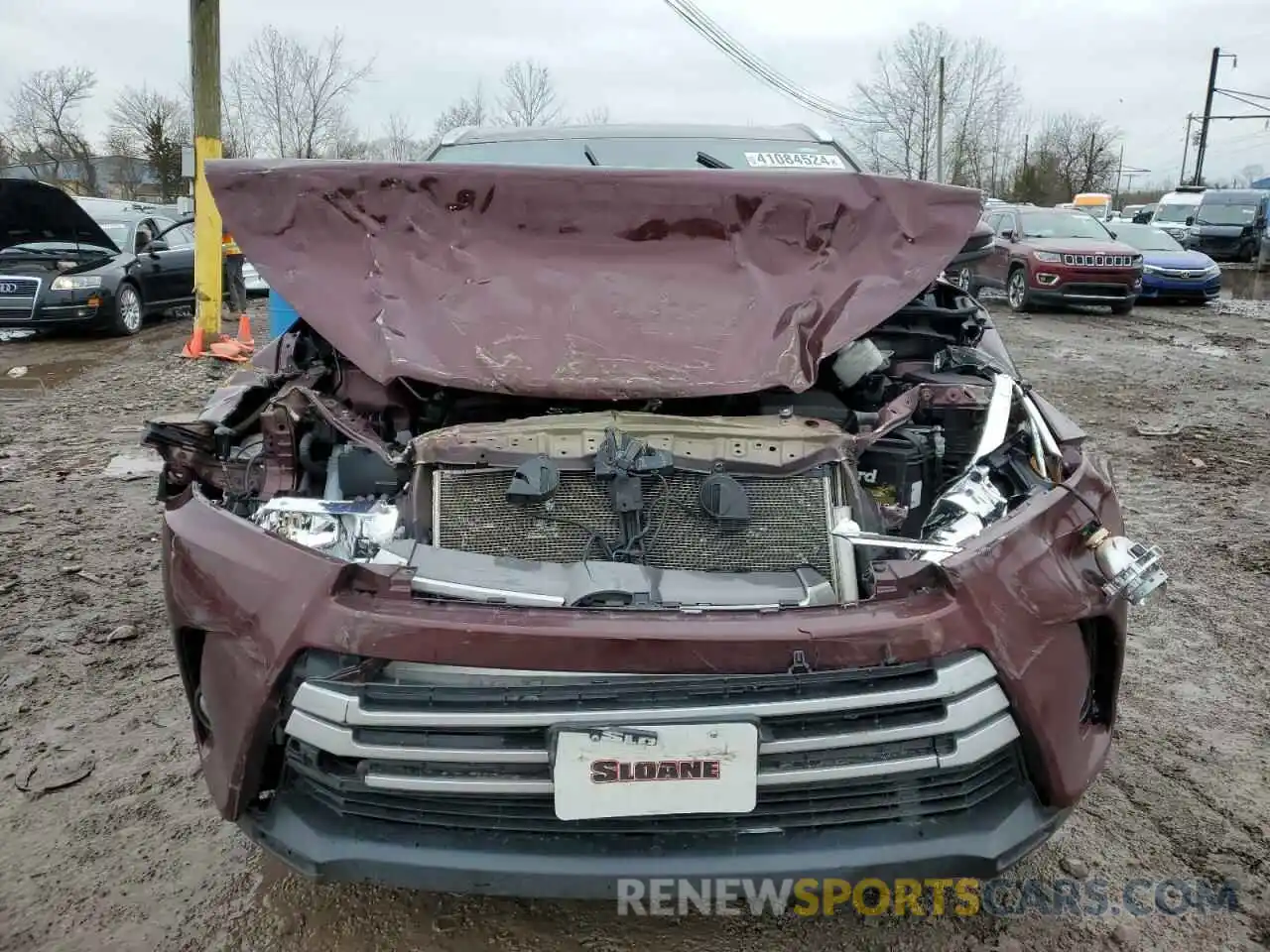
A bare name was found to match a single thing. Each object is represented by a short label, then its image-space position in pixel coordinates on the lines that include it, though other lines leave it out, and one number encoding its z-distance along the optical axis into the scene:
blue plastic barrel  6.11
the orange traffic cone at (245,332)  9.73
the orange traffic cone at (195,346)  9.37
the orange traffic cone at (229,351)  9.25
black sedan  10.14
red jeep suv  12.78
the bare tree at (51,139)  35.96
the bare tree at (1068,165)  44.88
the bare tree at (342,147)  30.17
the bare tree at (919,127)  37.50
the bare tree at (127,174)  32.72
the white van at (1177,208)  25.89
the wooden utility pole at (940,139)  35.22
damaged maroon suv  1.69
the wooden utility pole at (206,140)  9.14
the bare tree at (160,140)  30.58
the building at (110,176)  31.92
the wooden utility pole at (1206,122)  41.44
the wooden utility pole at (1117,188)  58.62
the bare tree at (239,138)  28.98
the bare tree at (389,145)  32.37
